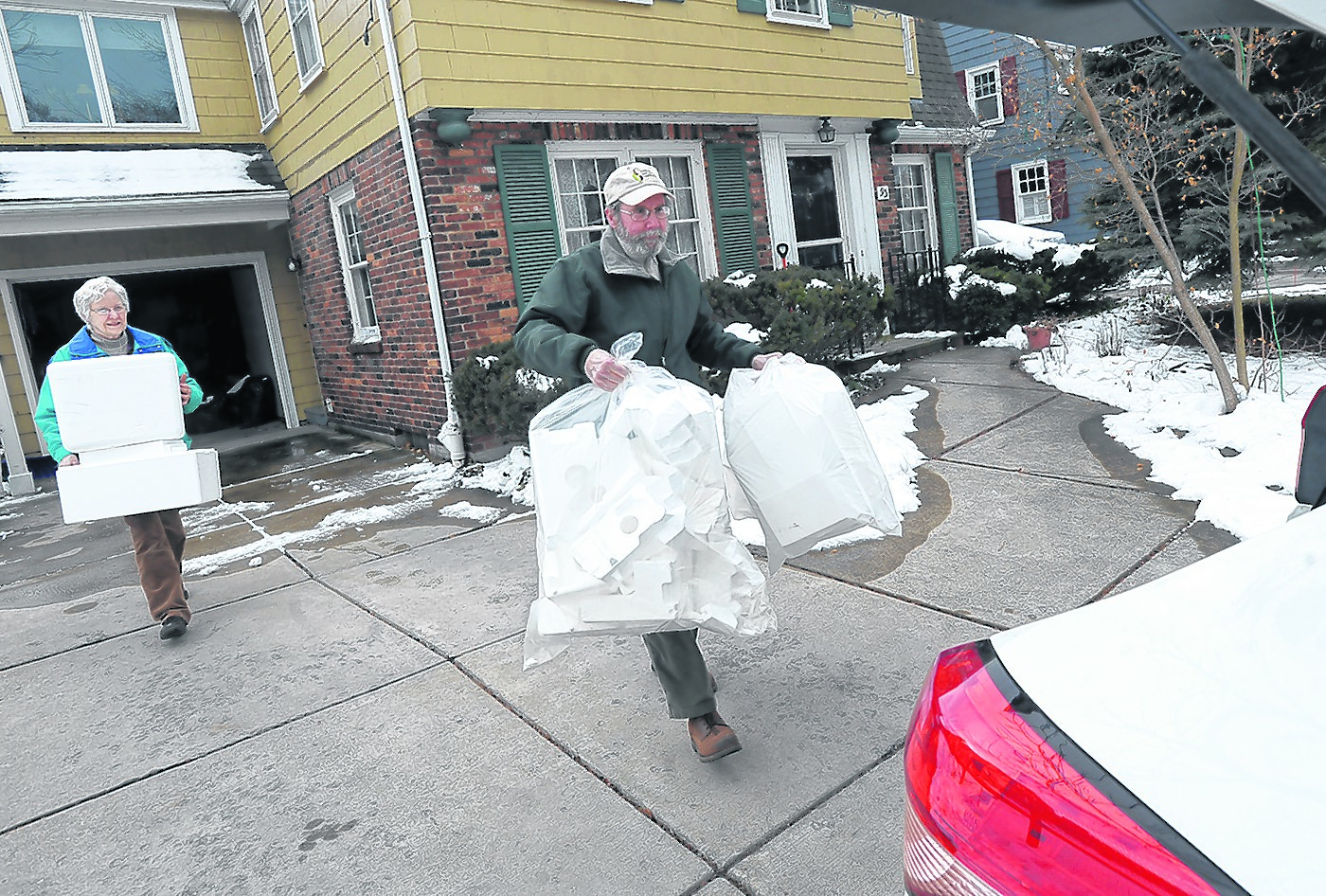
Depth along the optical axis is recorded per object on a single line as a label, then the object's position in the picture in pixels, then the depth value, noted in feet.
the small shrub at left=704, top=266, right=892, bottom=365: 23.49
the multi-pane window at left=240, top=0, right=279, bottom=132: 31.65
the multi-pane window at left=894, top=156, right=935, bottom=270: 38.55
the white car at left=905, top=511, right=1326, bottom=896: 2.63
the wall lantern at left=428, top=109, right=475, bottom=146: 22.45
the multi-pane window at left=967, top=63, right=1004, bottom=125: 61.62
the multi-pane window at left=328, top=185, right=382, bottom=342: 28.96
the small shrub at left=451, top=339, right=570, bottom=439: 21.01
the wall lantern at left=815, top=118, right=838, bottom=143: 32.14
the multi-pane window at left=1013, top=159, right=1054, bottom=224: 62.28
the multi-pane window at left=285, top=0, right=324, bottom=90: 27.37
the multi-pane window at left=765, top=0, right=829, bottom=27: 30.19
